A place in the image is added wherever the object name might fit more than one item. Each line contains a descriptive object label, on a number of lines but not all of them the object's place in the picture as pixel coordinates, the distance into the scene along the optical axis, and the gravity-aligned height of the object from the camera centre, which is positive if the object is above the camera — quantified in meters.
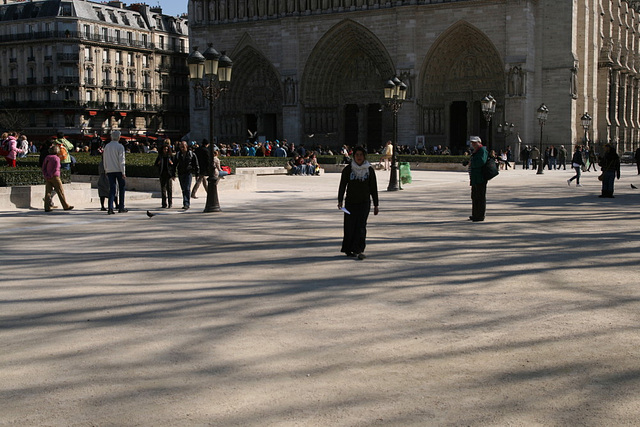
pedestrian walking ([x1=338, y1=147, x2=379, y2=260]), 9.65 -0.51
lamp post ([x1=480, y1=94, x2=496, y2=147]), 32.69 +2.09
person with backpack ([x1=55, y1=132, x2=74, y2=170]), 18.98 +0.19
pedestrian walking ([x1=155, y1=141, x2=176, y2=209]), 16.33 -0.20
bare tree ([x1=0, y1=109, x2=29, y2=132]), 59.19 +3.24
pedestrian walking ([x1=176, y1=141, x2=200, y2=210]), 16.66 -0.18
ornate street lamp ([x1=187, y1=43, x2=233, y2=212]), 15.91 +1.96
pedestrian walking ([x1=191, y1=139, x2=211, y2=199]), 17.48 +0.09
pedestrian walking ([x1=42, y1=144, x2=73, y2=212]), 15.34 -0.30
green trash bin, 24.41 -0.49
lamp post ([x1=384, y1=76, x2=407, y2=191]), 22.16 +1.88
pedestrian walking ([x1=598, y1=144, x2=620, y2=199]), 18.86 -0.29
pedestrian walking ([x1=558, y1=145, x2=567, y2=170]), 41.05 +0.03
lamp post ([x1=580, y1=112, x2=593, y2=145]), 42.92 +1.78
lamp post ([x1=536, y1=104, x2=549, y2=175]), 35.34 +1.93
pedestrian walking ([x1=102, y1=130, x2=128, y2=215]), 15.06 -0.06
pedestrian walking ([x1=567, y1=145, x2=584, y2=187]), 24.17 -0.17
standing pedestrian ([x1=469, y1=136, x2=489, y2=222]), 13.87 -0.42
